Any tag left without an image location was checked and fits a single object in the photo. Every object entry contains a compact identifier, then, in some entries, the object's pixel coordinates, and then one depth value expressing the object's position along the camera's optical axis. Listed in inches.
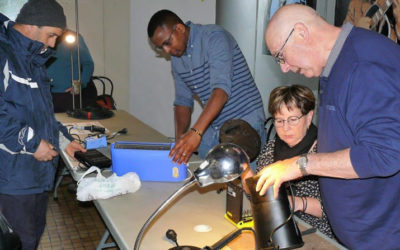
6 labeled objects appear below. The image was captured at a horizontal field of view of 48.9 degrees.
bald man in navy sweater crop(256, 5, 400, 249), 45.4
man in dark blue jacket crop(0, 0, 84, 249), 75.3
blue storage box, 78.5
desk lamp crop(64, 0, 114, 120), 132.1
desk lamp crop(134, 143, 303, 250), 44.9
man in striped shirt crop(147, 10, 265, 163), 90.0
